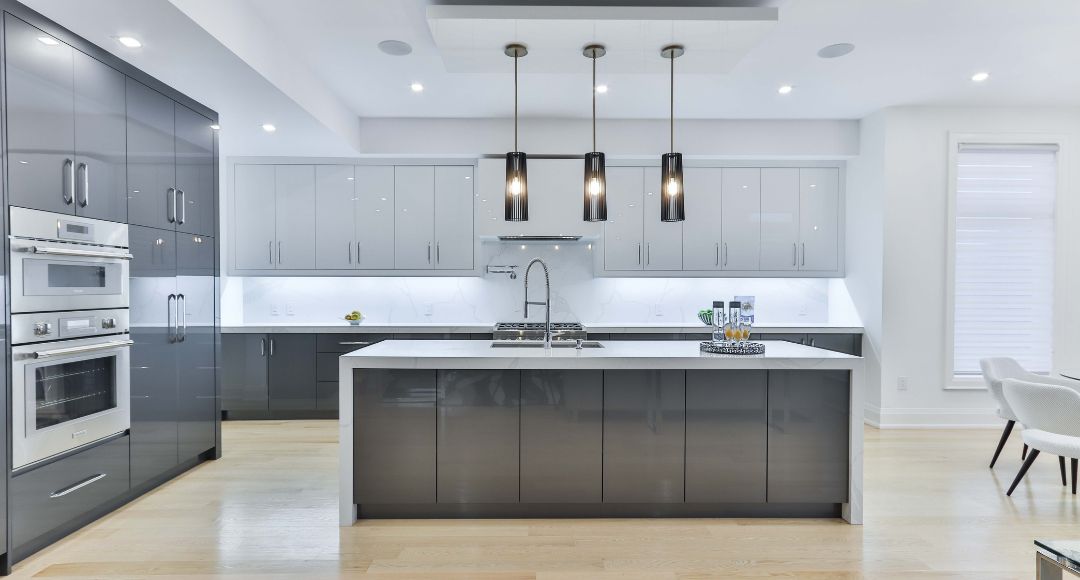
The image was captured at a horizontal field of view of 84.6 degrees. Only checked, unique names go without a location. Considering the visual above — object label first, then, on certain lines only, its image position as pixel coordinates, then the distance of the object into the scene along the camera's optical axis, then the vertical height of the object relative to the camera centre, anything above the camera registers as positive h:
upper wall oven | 2.50 +0.09
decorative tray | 3.01 -0.34
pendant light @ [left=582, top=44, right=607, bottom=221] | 3.03 +0.49
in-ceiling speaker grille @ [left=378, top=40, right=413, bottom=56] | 3.62 +1.46
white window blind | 5.00 +0.25
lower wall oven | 2.51 -0.47
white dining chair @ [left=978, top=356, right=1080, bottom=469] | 3.74 -0.61
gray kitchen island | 2.99 -0.77
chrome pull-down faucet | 3.38 -0.28
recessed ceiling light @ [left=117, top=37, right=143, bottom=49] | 2.84 +1.16
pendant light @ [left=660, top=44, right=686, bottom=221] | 3.00 +0.50
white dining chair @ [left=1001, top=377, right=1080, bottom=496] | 2.98 -0.67
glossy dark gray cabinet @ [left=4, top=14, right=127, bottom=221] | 2.47 +0.71
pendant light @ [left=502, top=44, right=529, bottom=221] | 3.08 +0.50
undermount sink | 3.41 -0.36
